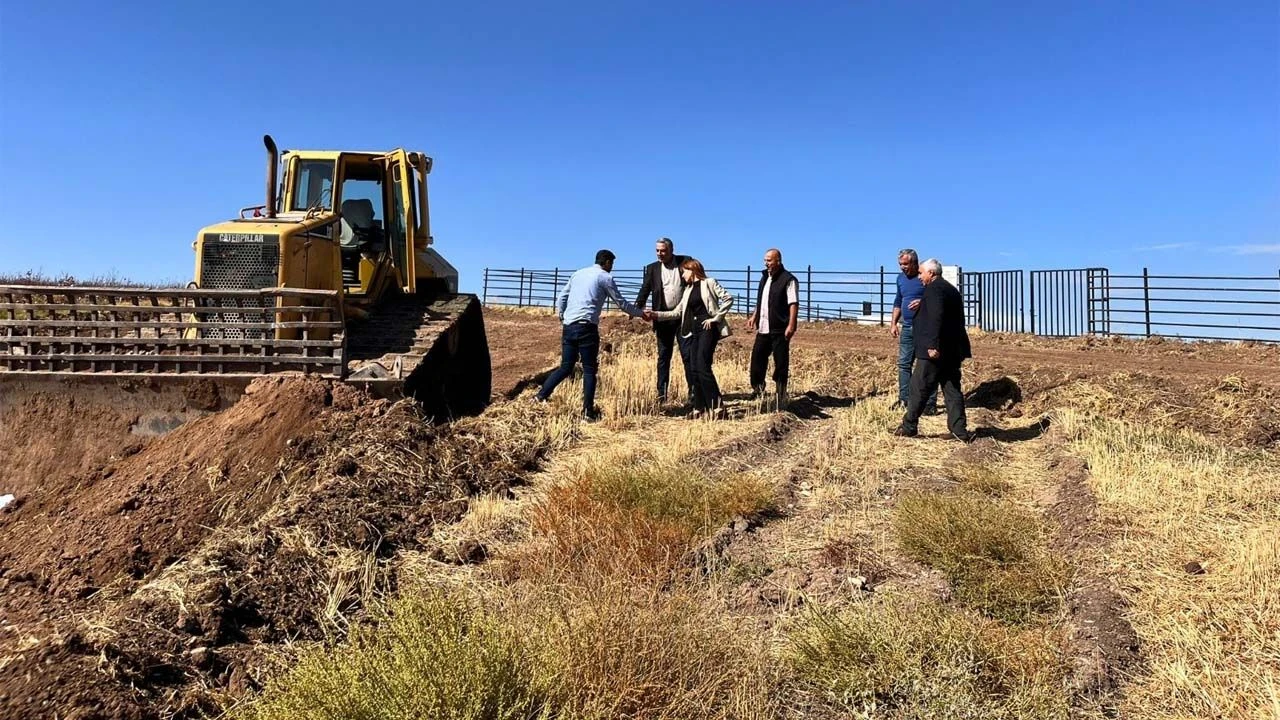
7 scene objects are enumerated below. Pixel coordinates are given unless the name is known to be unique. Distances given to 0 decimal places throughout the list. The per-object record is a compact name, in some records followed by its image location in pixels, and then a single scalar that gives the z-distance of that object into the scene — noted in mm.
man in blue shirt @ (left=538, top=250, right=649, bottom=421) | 7957
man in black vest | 8609
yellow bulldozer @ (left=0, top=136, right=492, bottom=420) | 6836
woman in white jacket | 8312
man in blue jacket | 8367
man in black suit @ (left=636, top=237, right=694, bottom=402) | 8656
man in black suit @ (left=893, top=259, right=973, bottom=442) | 6969
